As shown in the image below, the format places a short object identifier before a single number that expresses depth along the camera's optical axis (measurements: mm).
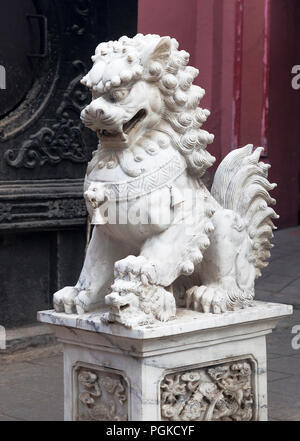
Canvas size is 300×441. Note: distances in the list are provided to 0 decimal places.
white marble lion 6231
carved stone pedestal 6176
